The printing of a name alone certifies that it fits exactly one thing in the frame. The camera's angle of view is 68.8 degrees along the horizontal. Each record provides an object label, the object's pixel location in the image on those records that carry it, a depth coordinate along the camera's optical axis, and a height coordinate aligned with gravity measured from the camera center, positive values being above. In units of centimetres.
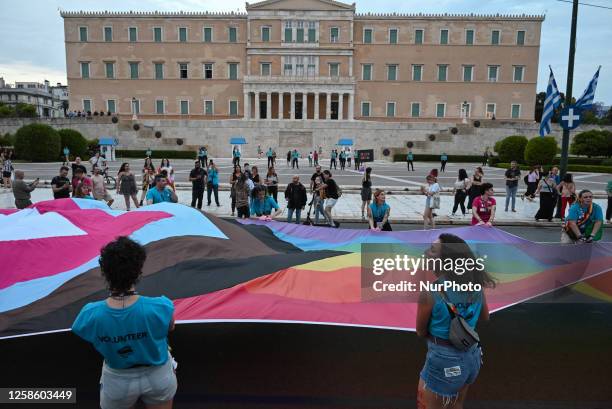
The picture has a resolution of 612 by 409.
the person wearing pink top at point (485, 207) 801 -107
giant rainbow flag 407 -134
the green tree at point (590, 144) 3722 +38
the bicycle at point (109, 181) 1988 -177
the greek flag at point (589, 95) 1333 +164
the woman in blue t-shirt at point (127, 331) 237 -100
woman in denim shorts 269 -118
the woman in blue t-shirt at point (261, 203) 891 -117
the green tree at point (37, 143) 3450 -8
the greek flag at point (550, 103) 1396 +142
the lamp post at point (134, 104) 5994 +523
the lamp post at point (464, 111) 5309 +458
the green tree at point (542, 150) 3089 -16
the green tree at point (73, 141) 3738 +12
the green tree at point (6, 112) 7269 +492
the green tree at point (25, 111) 7419 +538
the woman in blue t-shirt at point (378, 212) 779 -115
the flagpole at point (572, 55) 1181 +246
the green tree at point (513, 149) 3616 -12
